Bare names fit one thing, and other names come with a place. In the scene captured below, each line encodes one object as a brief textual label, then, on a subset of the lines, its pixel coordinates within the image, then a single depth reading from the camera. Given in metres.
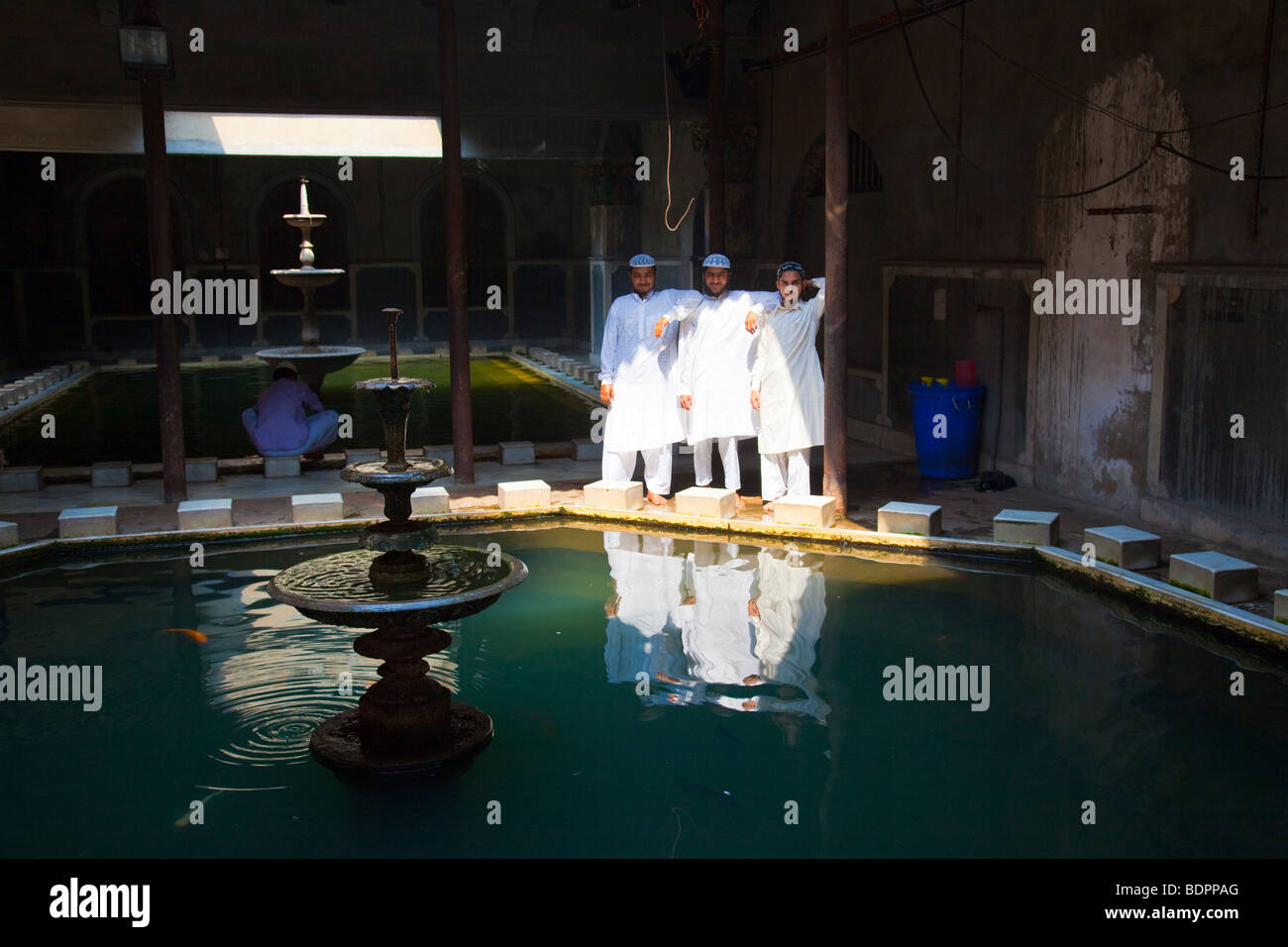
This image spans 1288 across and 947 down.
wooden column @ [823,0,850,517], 8.36
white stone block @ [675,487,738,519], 8.76
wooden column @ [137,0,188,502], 8.98
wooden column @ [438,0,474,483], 9.33
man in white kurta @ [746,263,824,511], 8.95
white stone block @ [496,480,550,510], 9.15
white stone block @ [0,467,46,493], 9.88
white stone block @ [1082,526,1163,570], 7.14
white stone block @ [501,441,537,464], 10.77
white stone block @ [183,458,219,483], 10.20
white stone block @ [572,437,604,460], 11.00
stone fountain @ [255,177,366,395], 11.79
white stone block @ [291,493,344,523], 8.70
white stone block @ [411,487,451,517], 8.92
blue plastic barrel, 9.71
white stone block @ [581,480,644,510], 9.20
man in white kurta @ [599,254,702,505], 9.18
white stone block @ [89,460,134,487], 10.05
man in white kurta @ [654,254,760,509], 9.25
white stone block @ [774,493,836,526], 8.47
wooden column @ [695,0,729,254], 11.28
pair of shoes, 9.45
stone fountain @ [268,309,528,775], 4.90
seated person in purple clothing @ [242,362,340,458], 10.26
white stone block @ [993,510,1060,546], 7.73
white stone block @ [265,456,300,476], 10.34
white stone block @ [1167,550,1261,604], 6.46
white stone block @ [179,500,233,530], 8.59
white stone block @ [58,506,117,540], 8.30
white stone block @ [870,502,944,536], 8.08
